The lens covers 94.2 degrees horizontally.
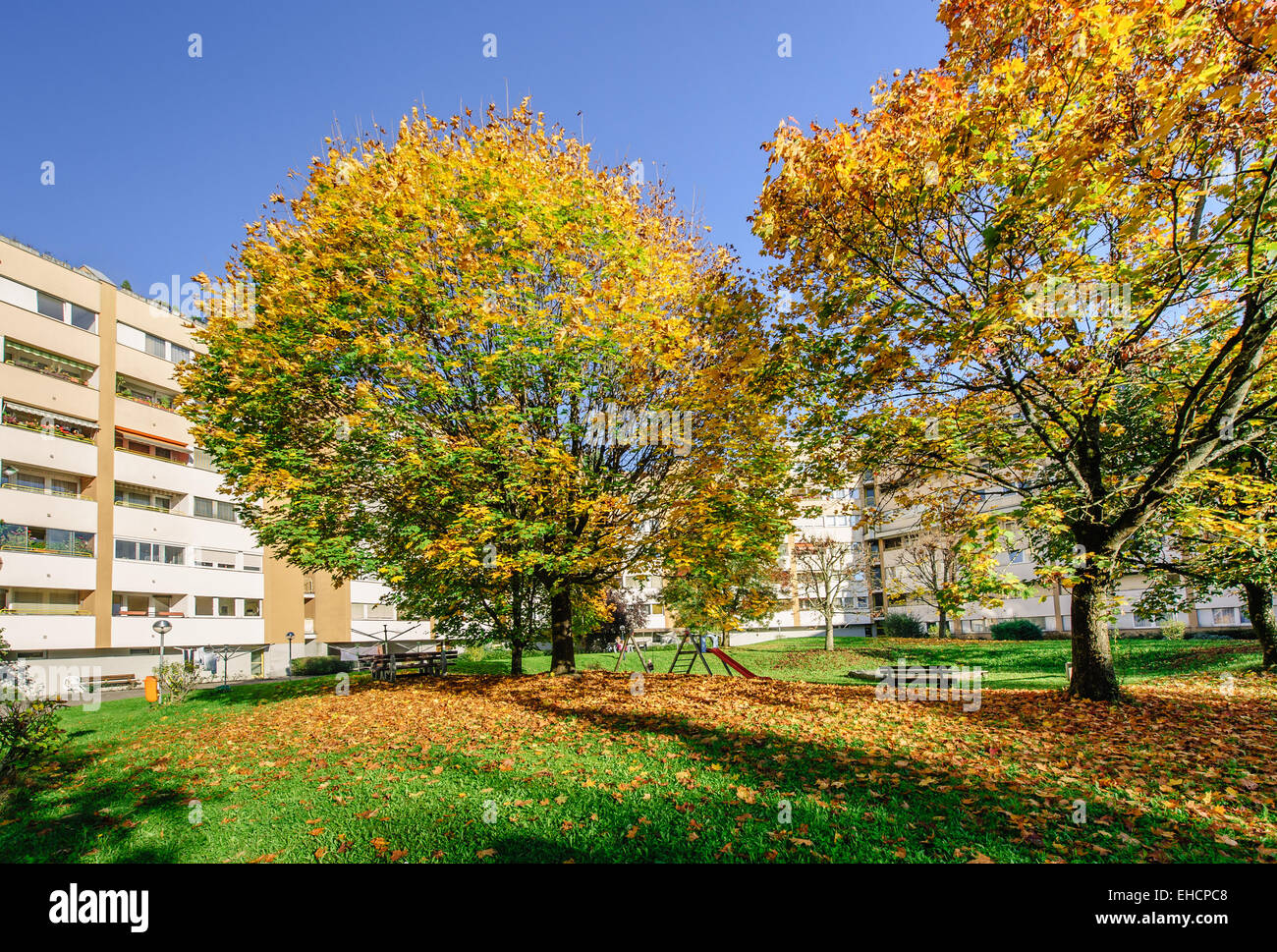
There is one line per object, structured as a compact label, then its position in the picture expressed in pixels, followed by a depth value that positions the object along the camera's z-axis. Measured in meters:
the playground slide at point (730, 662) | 15.77
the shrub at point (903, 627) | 38.34
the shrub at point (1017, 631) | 32.50
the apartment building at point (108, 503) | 26.42
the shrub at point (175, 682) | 16.30
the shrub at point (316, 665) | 29.69
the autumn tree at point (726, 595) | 12.88
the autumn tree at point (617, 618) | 35.81
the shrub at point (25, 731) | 7.07
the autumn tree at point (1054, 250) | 6.56
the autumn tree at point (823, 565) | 32.69
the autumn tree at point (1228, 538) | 8.35
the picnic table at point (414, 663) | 17.64
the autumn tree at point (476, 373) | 11.64
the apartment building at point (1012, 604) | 28.03
